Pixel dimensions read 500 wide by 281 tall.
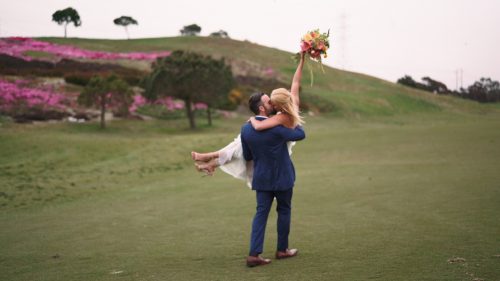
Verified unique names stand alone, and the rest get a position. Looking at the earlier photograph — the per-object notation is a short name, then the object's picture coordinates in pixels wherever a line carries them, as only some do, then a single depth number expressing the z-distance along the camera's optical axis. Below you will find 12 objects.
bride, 7.30
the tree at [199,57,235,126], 42.81
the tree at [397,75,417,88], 95.32
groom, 7.33
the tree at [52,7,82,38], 89.31
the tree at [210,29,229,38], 134.25
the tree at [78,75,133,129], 38.31
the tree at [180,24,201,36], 129.00
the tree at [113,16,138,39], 111.00
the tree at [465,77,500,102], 92.94
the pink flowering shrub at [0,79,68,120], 37.62
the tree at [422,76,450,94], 91.00
